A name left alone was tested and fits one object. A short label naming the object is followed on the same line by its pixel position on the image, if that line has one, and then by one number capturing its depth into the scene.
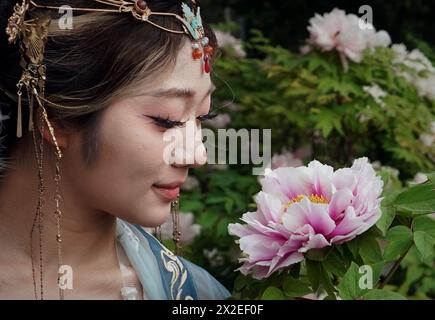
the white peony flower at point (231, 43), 3.03
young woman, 1.26
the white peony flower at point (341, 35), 2.55
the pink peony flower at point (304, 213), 1.07
